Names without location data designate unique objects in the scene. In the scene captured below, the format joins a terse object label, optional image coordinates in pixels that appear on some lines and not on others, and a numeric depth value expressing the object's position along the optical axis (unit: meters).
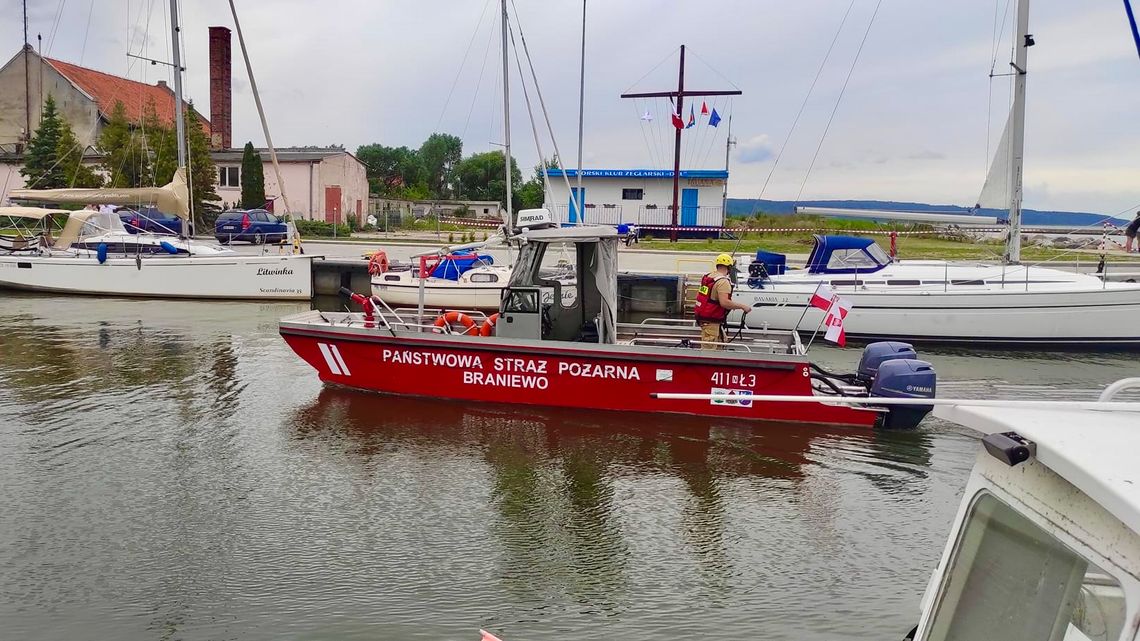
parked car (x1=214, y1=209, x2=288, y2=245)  32.75
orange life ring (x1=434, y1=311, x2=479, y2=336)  11.52
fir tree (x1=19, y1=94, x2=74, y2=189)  39.16
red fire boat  10.26
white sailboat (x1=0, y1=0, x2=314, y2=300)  22.55
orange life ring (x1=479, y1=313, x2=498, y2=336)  11.44
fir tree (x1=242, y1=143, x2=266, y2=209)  42.69
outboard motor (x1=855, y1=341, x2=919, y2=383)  10.37
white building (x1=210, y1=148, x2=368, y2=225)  43.94
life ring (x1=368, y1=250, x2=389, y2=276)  18.20
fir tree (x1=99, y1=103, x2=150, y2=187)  37.28
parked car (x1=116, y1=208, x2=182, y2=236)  29.68
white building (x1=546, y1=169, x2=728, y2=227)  39.88
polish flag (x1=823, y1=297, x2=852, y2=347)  10.61
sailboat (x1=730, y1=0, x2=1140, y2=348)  16.47
